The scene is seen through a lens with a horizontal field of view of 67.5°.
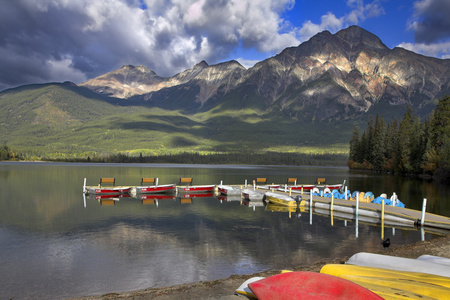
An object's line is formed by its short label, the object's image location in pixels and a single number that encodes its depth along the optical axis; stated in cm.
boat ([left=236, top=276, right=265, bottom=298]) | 1056
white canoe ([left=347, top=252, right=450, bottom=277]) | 1240
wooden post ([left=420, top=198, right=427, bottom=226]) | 2762
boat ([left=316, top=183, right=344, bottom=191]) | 5838
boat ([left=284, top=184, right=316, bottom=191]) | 5694
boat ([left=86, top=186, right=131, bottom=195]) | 5025
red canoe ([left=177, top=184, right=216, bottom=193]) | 5550
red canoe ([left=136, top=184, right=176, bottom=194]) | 5219
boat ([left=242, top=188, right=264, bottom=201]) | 4625
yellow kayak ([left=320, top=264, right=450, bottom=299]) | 897
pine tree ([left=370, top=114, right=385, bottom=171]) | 12069
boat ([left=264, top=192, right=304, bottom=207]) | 4025
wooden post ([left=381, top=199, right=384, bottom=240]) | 2738
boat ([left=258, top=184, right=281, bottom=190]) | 5611
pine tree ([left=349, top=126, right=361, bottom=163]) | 15188
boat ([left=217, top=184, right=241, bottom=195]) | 5172
